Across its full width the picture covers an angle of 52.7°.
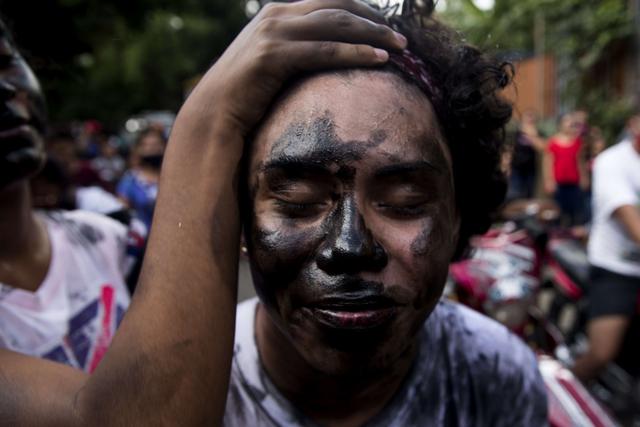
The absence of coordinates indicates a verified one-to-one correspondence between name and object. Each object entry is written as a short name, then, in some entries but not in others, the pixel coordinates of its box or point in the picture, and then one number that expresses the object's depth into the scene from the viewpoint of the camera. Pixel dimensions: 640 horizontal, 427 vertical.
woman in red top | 9.03
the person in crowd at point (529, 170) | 9.84
